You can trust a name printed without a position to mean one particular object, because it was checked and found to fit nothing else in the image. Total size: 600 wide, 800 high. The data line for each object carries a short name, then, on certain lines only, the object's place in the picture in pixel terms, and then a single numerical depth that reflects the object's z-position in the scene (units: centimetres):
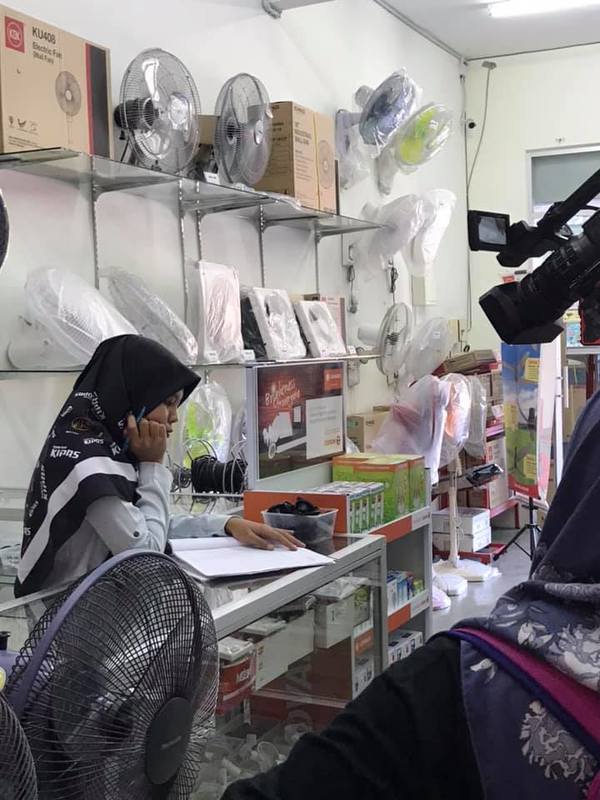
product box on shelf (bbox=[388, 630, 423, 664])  295
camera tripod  475
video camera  153
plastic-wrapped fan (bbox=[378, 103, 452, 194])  442
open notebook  158
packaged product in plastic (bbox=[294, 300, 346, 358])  347
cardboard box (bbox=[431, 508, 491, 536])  526
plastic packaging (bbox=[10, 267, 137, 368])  233
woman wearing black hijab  175
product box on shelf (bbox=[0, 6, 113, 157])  227
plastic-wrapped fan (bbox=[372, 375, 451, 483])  432
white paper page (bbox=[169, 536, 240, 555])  180
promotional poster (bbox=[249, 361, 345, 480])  264
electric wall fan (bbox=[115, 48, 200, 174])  270
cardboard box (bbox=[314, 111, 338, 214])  367
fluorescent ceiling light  506
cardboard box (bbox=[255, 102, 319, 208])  345
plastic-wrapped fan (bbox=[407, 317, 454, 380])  439
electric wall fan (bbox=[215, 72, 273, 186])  309
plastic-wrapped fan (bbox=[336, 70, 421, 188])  418
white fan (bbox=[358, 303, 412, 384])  420
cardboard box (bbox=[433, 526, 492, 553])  526
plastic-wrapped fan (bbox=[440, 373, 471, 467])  460
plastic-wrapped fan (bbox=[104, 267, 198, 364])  266
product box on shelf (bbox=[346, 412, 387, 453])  445
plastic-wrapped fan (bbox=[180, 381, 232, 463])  299
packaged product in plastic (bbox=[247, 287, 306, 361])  320
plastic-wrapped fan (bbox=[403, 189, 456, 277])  439
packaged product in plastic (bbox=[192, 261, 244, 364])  291
